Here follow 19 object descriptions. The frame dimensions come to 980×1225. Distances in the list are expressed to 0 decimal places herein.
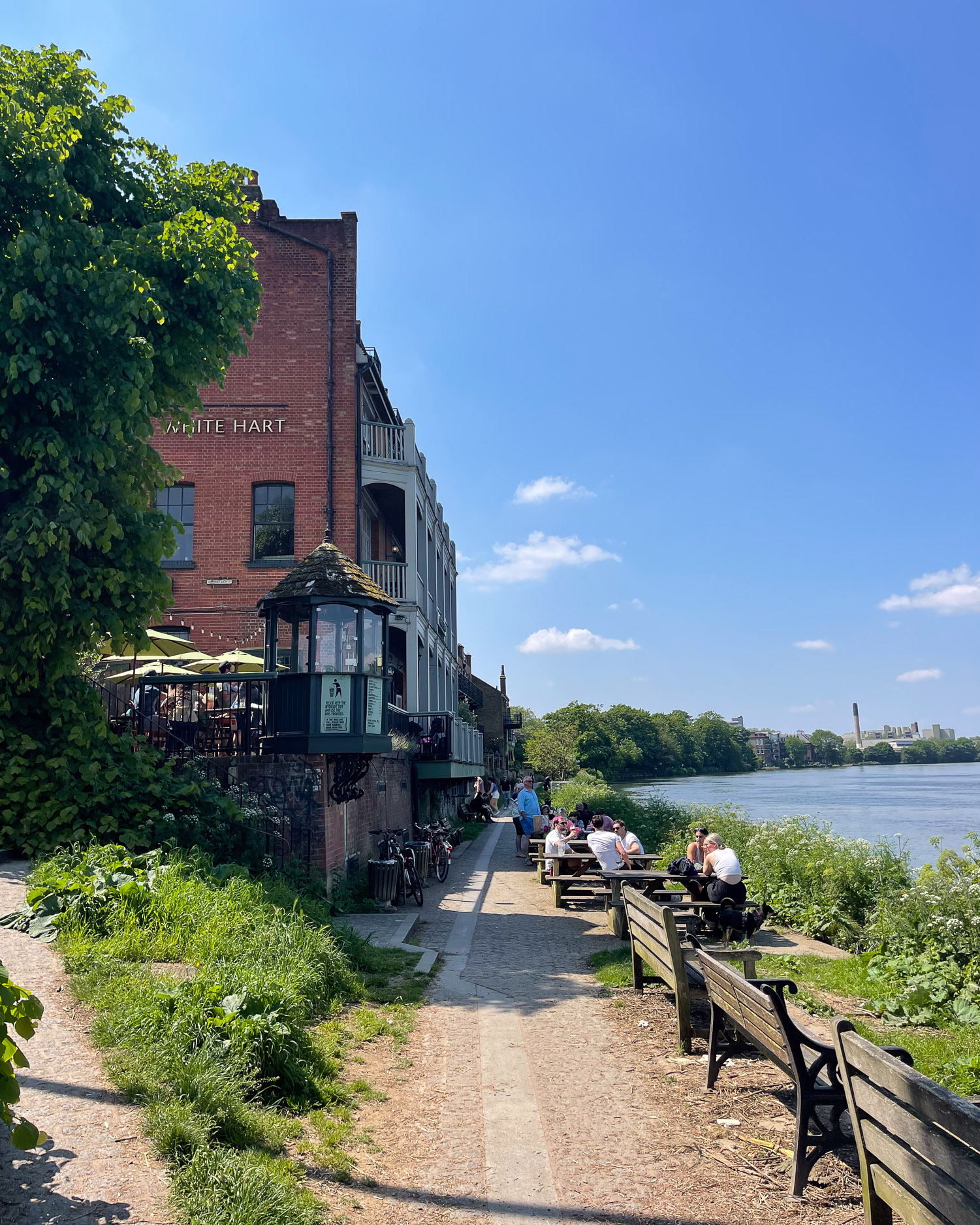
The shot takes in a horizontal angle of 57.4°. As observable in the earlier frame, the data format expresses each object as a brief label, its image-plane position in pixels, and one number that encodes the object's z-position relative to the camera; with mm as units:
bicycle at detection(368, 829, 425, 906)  13328
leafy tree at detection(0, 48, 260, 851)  9336
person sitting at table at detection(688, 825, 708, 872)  12469
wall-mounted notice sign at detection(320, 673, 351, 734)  12125
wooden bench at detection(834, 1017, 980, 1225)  2885
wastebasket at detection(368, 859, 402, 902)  13047
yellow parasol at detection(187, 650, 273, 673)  15289
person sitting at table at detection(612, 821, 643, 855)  14461
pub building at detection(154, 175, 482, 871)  19297
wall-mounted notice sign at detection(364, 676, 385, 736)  12594
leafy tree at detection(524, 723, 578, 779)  75000
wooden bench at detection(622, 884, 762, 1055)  6488
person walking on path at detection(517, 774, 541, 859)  22017
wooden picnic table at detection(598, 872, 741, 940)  9750
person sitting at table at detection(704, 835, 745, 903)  9875
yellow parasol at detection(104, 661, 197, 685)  12836
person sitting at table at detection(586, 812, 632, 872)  13234
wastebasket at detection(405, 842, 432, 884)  15406
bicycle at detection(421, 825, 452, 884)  16828
